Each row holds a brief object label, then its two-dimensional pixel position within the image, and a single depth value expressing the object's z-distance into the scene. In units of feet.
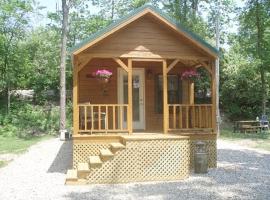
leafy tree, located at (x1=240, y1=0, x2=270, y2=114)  81.76
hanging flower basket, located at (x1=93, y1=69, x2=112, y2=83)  41.24
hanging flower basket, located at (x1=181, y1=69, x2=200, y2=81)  43.29
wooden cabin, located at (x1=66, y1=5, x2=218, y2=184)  33.91
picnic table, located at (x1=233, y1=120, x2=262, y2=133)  73.93
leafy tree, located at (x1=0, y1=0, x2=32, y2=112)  84.84
